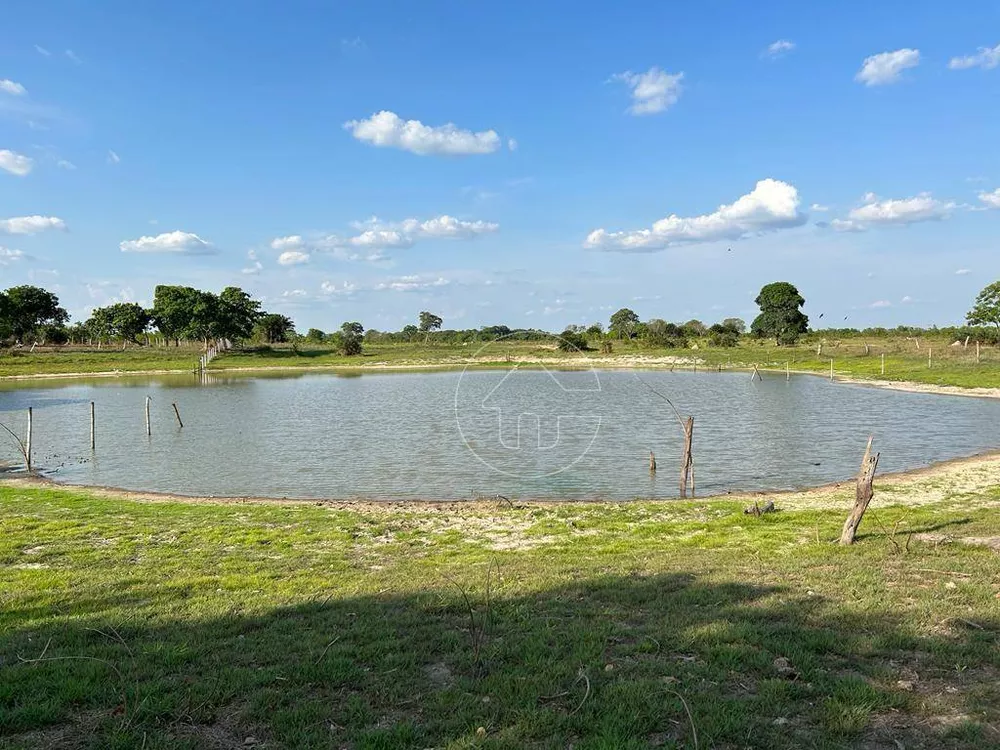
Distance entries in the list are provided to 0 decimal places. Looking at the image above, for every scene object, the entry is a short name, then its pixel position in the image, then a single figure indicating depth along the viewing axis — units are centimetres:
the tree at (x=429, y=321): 15625
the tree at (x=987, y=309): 8800
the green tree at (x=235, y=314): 11564
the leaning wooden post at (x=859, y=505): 1238
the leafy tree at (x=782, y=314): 11612
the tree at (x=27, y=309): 11176
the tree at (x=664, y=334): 11248
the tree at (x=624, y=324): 11980
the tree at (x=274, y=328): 14438
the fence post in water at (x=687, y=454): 2243
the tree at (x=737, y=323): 14962
